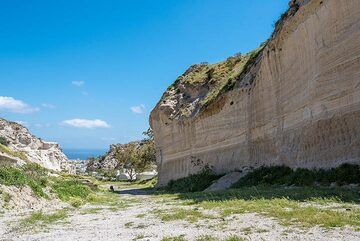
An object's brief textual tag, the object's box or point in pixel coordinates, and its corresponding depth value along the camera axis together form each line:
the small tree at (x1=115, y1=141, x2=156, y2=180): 67.50
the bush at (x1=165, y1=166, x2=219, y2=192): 28.41
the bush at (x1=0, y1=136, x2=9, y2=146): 60.47
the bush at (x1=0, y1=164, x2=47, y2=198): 18.00
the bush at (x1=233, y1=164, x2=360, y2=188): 14.98
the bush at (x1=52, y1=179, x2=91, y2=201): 20.45
